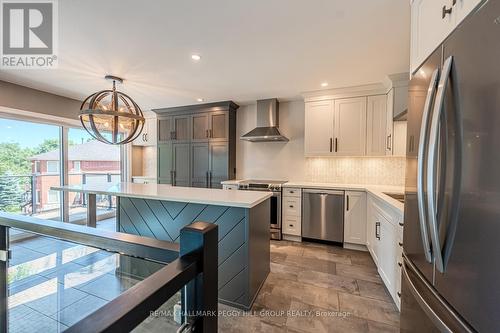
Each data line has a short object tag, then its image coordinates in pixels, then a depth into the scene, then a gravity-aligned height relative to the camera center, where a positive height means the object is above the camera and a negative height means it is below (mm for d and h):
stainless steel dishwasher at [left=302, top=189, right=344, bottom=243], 3418 -842
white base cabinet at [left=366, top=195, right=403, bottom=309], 1928 -847
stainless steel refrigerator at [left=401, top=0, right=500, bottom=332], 681 -64
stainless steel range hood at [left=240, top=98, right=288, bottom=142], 4113 +848
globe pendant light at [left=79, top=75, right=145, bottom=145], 2445 +546
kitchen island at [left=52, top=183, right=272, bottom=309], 1978 -614
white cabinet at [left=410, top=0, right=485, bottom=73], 893 +720
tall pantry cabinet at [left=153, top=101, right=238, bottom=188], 4473 +421
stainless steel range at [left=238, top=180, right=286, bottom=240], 3760 -736
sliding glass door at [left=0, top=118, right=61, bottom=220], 3479 -107
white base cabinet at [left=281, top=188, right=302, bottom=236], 3660 -856
